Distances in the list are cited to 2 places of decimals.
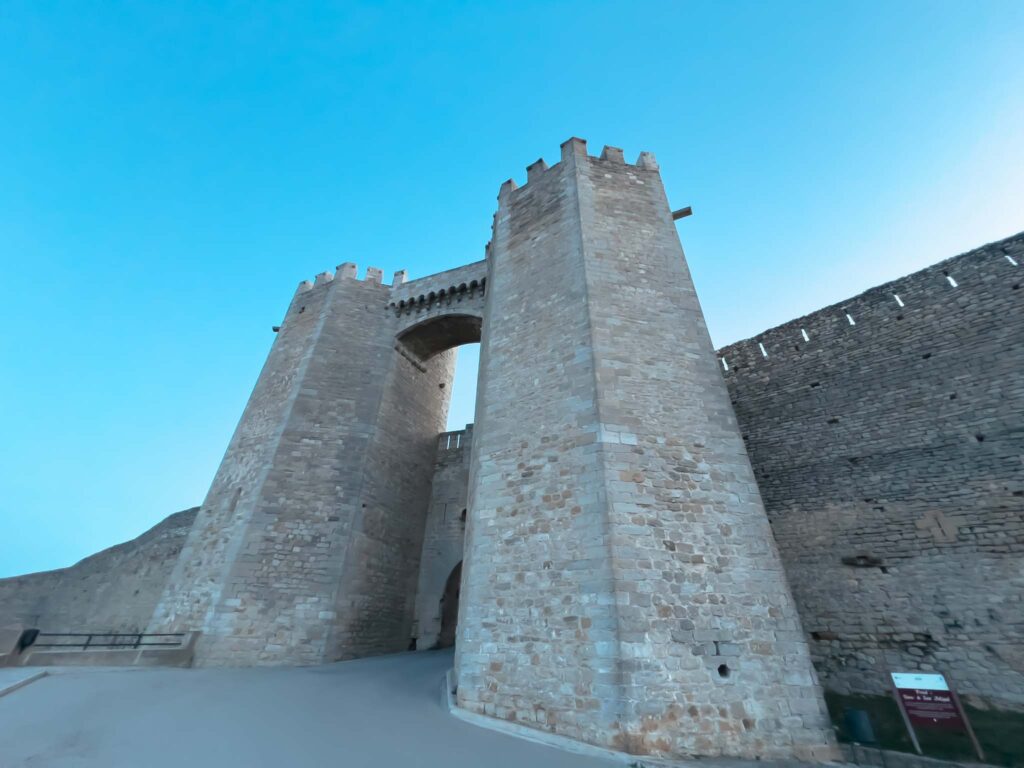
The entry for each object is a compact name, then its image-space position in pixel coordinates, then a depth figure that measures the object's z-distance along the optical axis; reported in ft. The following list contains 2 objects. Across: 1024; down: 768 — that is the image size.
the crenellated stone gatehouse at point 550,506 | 14.82
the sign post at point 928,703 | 13.42
